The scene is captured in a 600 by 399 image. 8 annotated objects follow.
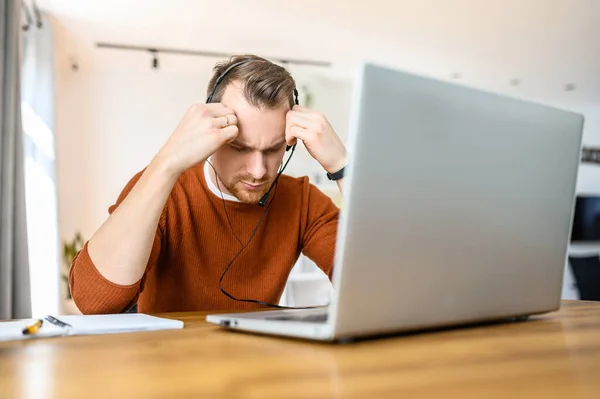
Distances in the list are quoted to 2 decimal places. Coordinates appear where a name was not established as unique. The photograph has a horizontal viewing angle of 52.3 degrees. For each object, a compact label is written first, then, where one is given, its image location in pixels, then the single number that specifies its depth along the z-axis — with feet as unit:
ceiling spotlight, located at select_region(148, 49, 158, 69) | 17.49
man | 3.57
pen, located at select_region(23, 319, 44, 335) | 2.58
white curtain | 14.33
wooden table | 1.63
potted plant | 17.25
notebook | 2.62
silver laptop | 2.09
